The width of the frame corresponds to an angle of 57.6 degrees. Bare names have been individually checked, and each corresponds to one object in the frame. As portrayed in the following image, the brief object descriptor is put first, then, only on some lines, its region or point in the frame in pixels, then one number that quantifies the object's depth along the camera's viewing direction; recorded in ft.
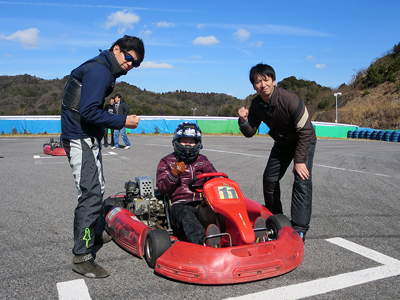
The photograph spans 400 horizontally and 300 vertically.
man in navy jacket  9.20
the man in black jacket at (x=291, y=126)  11.85
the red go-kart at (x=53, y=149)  36.65
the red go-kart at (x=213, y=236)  8.79
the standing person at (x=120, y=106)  41.83
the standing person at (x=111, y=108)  41.01
